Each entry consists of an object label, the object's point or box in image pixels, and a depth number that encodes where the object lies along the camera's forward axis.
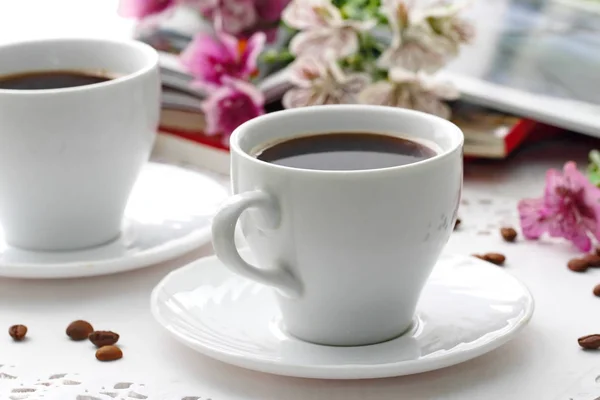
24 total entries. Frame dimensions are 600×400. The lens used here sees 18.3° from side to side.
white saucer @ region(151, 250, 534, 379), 0.69
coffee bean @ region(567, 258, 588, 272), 0.80
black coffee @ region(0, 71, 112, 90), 0.84
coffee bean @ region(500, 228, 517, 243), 0.84
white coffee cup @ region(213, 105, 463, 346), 0.68
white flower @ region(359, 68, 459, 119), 0.92
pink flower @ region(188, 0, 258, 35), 0.99
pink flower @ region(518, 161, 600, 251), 0.82
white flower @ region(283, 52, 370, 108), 0.92
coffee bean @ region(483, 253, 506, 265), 0.81
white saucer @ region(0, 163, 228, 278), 0.78
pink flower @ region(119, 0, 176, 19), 1.00
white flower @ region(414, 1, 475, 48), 0.91
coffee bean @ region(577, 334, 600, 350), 0.72
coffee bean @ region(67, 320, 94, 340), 0.74
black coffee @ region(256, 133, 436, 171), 0.72
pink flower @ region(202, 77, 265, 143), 0.94
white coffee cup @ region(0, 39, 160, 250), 0.78
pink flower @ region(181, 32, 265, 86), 0.95
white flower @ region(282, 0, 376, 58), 0.91
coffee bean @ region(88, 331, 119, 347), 0.73
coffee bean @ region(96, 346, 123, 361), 0.72
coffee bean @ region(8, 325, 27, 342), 0.74
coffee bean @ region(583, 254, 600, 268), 0.81
